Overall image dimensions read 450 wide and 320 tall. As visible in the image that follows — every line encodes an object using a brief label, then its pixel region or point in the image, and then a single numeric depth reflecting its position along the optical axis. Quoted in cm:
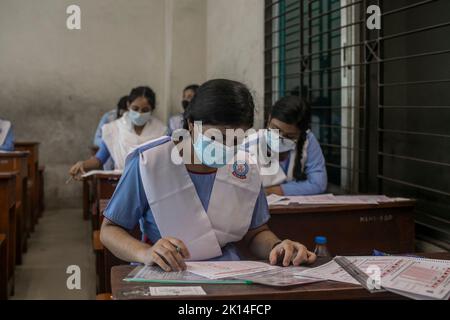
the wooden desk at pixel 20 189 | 471
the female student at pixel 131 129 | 463
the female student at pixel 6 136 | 595
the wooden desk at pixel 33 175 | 606
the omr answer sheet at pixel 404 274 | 125
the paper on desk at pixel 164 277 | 133
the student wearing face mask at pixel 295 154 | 312
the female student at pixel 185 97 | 576
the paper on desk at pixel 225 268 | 140
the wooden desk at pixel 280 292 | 124
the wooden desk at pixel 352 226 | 265
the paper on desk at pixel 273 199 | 277
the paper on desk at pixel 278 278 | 132
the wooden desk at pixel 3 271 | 351
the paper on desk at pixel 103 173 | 373
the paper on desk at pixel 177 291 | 122
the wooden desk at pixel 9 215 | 364
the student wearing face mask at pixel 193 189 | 172
